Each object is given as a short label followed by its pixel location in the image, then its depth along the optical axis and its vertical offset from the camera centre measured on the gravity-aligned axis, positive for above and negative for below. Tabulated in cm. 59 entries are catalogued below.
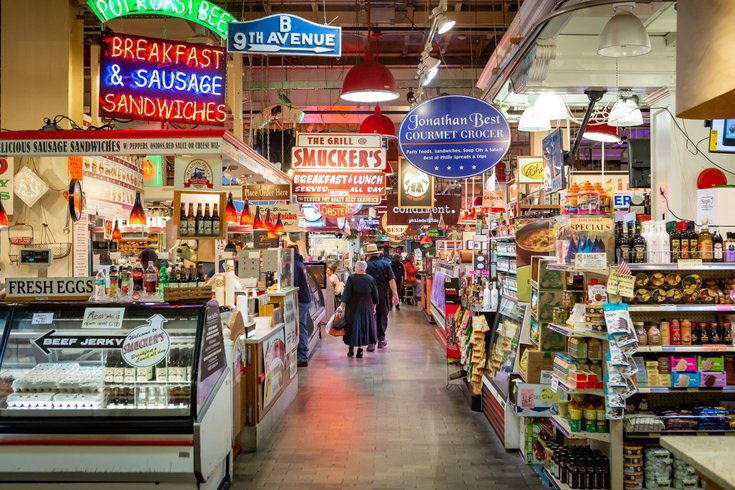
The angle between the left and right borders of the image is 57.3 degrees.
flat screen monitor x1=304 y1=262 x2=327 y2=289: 1470 -66
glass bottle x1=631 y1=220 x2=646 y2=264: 478 -7
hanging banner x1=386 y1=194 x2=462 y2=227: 1698 +74
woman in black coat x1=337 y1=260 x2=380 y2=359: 1163 -118
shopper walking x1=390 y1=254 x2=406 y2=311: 2200 -99
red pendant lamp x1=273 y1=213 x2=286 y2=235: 1228 +26
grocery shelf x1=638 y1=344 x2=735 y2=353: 467 -76
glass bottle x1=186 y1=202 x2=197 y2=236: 643 +19
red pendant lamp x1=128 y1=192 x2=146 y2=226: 948 +39
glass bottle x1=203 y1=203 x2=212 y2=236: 649 +16
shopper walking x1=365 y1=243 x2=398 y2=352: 1338 -100
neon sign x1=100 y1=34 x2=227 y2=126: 660 +163
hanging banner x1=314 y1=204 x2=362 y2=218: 1583 +74
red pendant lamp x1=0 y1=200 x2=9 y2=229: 756 +28
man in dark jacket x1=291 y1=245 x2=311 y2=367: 1082 -102
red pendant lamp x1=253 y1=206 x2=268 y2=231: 1172 +32
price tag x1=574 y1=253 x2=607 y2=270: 475 -15
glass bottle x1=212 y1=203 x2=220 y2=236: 653 +20
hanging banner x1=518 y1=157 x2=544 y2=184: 971 +102
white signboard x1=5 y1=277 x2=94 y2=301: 507 -36
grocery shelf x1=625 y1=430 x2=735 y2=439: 472 -136
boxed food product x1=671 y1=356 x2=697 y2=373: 477 -89
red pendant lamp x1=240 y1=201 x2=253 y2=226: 993 +36
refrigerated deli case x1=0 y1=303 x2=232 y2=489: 446 -107
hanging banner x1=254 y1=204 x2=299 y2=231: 1300 +51
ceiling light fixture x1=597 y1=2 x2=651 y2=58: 502 +155
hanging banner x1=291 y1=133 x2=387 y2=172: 1122 +151
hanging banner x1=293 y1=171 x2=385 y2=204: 1157 +97
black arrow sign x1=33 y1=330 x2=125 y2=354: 460 -69
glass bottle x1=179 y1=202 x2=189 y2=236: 642 +18
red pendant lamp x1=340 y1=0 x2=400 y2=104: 730 +174
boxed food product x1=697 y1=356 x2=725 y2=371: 479 -88
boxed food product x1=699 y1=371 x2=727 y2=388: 478 -99
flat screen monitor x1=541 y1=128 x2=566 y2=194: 636 +78
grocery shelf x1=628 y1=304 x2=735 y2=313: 466 -47
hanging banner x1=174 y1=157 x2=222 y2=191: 646 +66
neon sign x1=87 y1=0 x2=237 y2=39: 614 +218
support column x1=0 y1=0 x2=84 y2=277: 858 +229
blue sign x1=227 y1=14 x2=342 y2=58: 602 +184
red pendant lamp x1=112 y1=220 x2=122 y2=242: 1222 +14
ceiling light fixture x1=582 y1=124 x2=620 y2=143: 984 +158
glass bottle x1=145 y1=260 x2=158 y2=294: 532 -31
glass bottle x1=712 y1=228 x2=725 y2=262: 472 -6
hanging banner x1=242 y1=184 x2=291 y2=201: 1091 +80
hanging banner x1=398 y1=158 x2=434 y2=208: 1348 +108
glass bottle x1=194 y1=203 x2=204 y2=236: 647 +19
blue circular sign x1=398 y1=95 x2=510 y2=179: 693 +108
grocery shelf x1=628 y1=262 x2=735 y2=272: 464 -19
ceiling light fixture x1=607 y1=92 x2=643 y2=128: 782 +151
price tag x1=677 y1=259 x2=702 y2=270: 464 -16
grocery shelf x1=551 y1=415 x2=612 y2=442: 475 -138
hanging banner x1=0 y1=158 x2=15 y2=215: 793 +71
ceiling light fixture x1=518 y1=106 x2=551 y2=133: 745 +134
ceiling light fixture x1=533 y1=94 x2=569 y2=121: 740 +148
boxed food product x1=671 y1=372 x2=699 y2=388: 476 -99
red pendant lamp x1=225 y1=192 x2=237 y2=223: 809 +35
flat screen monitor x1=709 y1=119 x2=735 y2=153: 540 +86
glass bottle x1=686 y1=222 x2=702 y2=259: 474 -3
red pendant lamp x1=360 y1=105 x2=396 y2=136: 1105 +191
